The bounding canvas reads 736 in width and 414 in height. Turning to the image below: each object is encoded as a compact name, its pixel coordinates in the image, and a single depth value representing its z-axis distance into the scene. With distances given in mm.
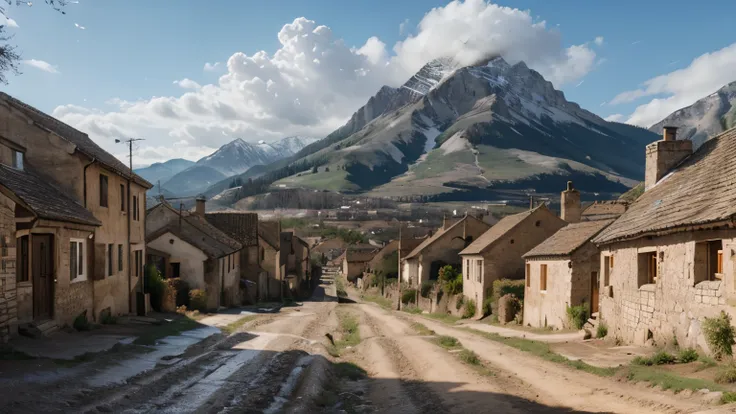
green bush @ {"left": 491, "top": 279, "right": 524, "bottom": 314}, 39562
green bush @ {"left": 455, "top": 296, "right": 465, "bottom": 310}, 48531
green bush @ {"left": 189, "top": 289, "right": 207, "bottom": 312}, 38031
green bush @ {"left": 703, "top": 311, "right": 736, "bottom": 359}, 14656
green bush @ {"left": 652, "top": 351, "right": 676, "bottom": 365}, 16172
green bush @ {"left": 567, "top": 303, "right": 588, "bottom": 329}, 28672
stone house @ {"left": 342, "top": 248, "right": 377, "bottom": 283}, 113344
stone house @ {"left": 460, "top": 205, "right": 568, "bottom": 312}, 43656
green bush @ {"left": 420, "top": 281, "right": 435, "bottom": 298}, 57012
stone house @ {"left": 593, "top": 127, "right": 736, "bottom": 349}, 15852
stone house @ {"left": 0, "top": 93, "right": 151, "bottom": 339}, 17891
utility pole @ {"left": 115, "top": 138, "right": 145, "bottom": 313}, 30688
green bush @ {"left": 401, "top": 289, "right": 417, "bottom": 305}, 62156
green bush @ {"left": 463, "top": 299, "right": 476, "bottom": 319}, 45781
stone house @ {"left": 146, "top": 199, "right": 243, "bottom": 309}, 40281
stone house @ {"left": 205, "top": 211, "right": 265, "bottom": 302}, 56094
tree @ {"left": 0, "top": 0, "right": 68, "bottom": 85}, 13870
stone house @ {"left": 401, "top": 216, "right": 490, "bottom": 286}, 57406
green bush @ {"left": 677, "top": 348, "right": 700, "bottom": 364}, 15852
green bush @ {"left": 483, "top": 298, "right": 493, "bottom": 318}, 42781
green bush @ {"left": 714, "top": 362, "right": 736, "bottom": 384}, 12867
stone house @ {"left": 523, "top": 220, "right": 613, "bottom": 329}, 29641
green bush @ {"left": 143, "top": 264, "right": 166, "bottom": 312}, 33844
